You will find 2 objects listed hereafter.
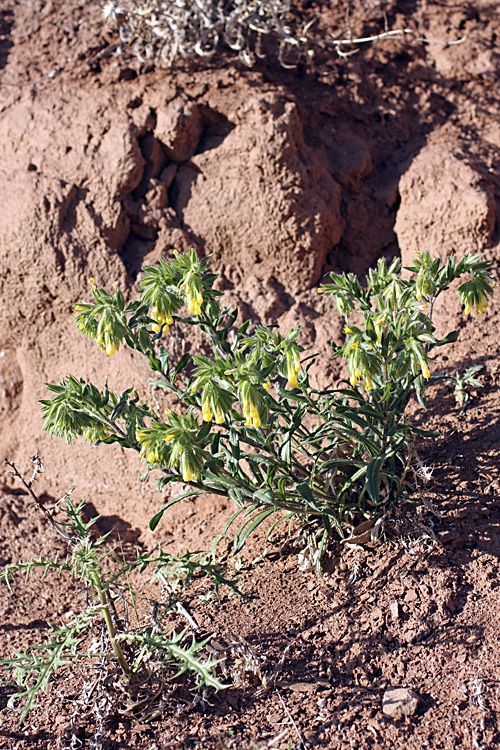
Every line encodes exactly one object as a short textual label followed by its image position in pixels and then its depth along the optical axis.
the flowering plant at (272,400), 2.32
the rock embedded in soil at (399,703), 2.26
